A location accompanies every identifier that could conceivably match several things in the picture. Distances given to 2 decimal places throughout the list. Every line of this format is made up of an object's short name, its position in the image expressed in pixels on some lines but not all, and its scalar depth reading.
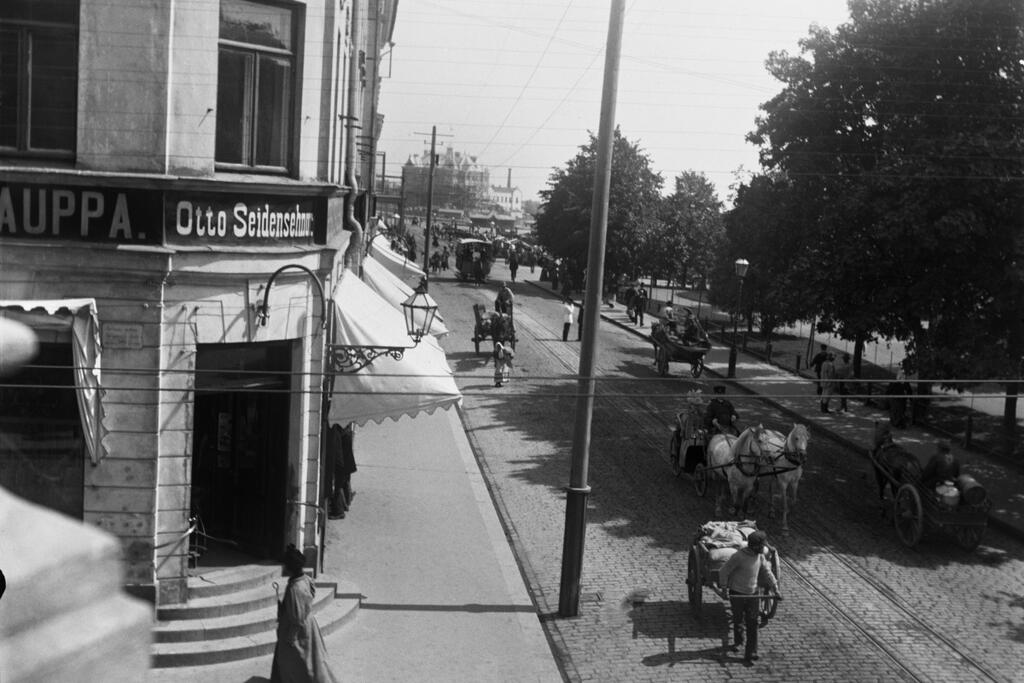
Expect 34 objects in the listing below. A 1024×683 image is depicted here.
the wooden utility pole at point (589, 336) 13.79
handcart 13.20
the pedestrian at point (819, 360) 30.33
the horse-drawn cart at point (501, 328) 29.75
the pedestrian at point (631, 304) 45.73
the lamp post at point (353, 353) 14.11
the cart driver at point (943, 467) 17.12
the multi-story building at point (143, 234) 11.37
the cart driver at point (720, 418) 20.02
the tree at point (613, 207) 53.00
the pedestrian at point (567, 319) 38.09
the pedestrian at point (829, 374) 29.73
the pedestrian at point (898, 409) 27.28
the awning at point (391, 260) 32.03
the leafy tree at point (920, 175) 21.75
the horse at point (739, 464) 17.66
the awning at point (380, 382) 14.46
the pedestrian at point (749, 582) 12.59
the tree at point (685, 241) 54.03
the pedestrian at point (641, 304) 44.75
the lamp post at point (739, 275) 32.16
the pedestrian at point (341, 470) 16.73
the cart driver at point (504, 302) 32.63
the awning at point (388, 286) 21.67
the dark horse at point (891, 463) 17.95
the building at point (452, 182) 143.25
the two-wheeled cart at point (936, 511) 16.92
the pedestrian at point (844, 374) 29.62
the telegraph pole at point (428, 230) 57.59
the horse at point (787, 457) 17.30
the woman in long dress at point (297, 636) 10.48
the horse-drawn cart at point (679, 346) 32.62
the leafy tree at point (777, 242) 25.48
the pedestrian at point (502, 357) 29.36
